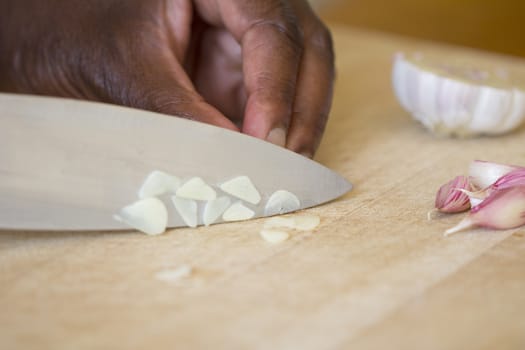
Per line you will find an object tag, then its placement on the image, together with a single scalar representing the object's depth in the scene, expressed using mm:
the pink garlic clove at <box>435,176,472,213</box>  358
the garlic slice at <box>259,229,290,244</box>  341
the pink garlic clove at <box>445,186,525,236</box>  346
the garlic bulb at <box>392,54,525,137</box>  415
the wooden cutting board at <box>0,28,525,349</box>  300
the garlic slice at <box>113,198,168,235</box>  337
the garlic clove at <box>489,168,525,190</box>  355
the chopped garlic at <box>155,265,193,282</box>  322
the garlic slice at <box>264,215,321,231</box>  349
